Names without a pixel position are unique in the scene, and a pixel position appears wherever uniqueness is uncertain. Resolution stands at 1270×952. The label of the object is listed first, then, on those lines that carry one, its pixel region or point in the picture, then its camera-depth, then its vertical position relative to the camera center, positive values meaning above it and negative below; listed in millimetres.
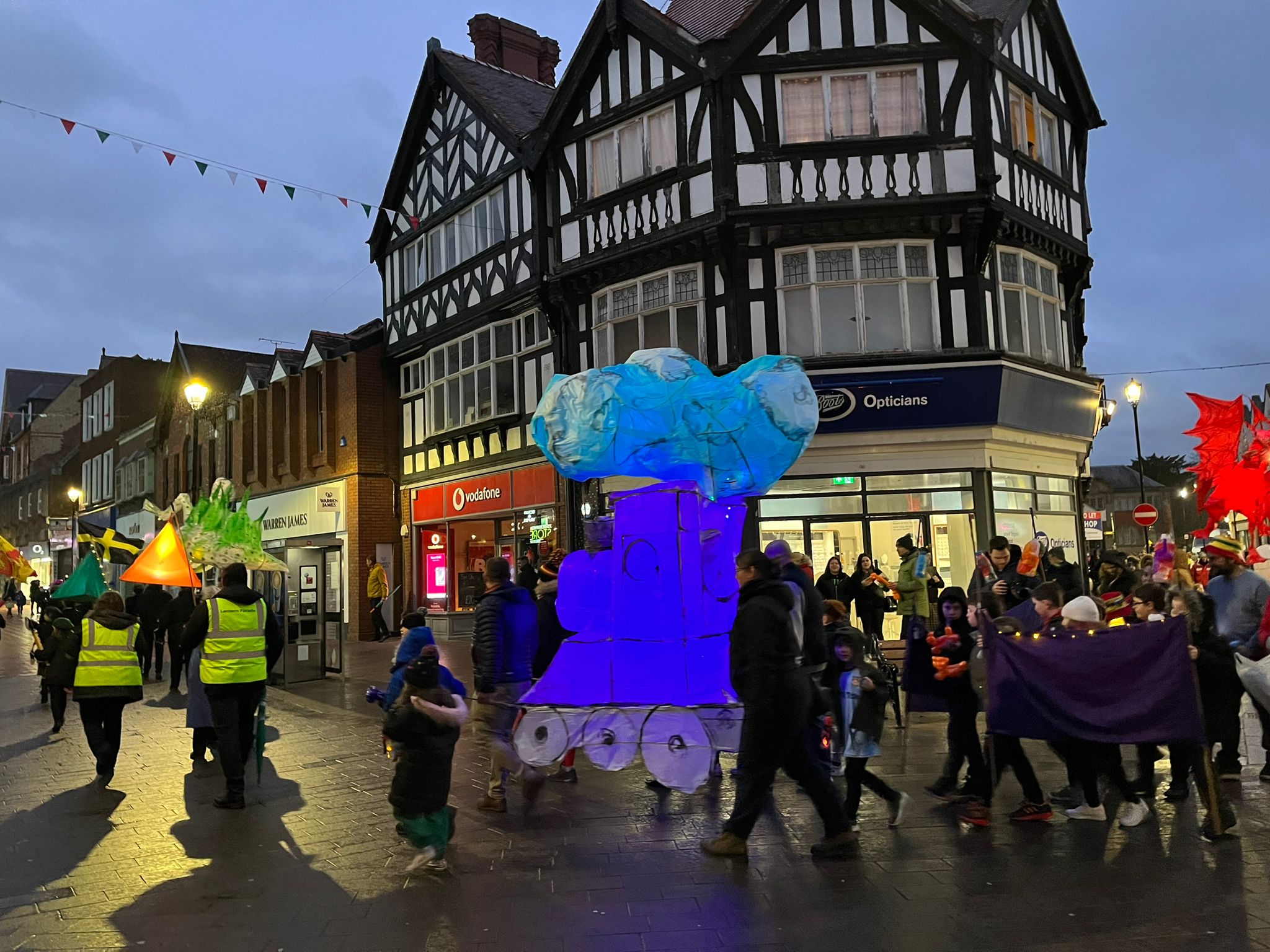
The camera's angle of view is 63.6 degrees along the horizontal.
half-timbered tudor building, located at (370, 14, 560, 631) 21656 +5951
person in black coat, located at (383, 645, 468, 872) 5785 -1041
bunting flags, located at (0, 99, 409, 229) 13578 +6214
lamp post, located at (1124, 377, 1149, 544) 26000 +4011
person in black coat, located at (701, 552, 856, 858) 5875 -883
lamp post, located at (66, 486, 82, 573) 33969 +3116
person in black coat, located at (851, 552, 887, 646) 12898 -451
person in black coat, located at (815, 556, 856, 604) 12977 -286
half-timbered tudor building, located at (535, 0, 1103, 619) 17031 +5431
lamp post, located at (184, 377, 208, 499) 17125 +3291
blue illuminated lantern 7734 +206
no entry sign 20578 +715
